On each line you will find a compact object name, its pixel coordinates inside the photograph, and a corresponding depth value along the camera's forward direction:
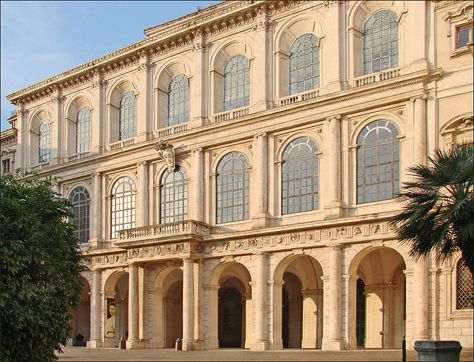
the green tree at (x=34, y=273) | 23.56
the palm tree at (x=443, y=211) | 20.61
